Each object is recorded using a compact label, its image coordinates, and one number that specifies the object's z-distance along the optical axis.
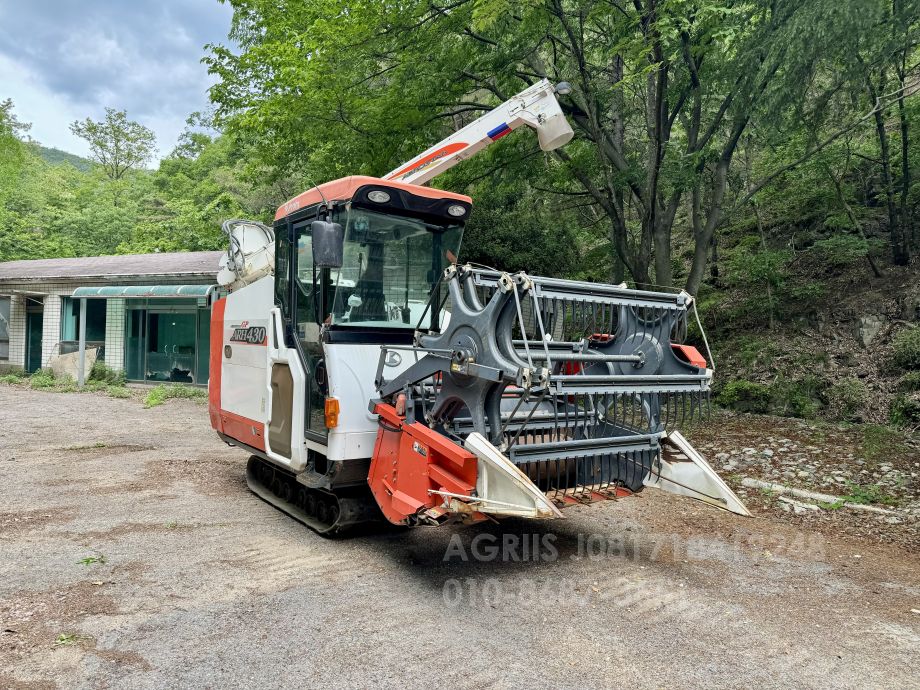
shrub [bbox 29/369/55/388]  15.94
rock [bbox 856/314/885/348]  9.91
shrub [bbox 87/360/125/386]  16.38
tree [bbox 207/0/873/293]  7.81
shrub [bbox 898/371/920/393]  8.44
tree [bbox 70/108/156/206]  41.38
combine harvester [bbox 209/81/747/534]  3.85
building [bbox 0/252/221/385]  15.45
